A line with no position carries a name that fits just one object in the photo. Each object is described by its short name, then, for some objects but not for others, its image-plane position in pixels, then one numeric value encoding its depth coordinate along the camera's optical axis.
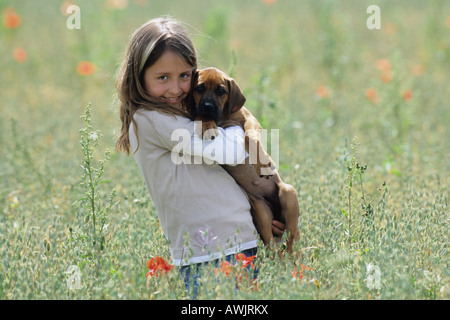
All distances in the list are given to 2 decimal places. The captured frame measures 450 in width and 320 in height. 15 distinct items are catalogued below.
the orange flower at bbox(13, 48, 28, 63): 16.32
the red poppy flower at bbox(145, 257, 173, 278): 6.93
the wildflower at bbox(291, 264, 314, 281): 7.04
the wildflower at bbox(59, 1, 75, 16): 15.94
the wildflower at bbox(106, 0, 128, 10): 18.50
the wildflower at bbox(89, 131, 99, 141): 7.48
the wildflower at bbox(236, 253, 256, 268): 6.66
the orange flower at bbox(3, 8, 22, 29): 16.77
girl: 7.20
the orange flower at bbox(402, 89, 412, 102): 13.54
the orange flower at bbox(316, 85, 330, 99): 14.23
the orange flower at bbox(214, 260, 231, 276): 6.35
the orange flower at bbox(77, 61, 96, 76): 14.54
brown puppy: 7.54
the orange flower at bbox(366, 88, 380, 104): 14.27
